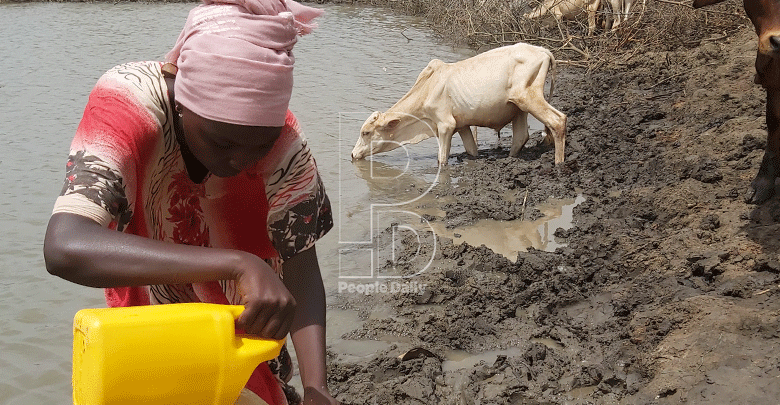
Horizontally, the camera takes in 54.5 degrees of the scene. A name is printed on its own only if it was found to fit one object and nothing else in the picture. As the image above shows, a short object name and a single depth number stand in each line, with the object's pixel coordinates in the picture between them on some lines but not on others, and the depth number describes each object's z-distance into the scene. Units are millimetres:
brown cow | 3971
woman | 1473
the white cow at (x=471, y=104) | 7418
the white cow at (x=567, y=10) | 11271
